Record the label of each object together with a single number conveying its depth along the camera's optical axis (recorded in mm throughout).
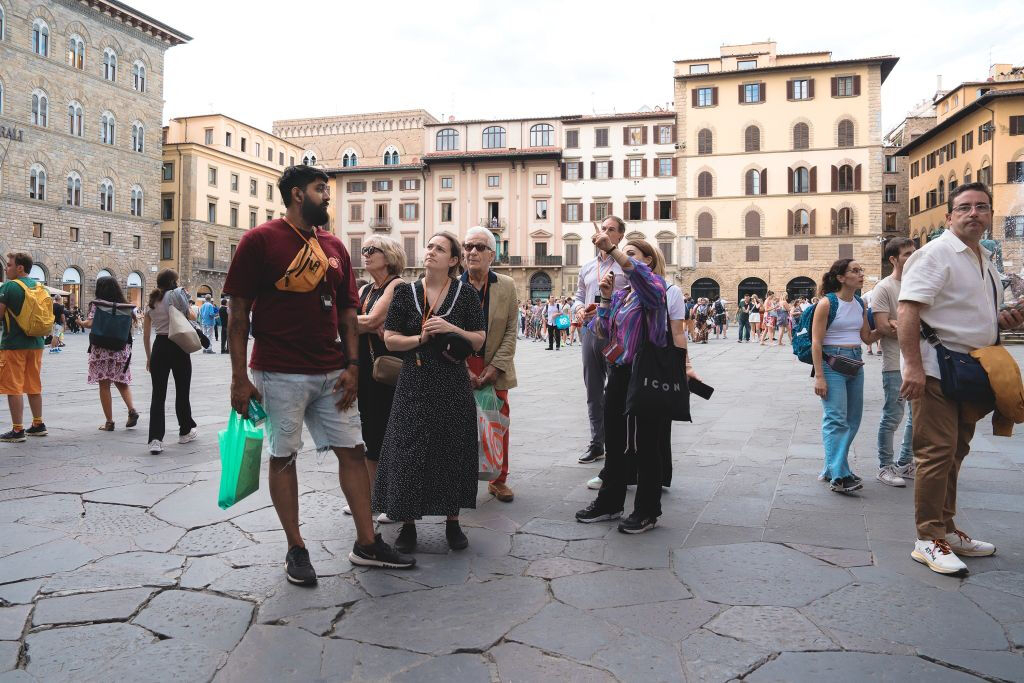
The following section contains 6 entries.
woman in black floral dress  3459
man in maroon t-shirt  3049
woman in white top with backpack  4797
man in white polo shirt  3361
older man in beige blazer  4230
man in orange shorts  6395
